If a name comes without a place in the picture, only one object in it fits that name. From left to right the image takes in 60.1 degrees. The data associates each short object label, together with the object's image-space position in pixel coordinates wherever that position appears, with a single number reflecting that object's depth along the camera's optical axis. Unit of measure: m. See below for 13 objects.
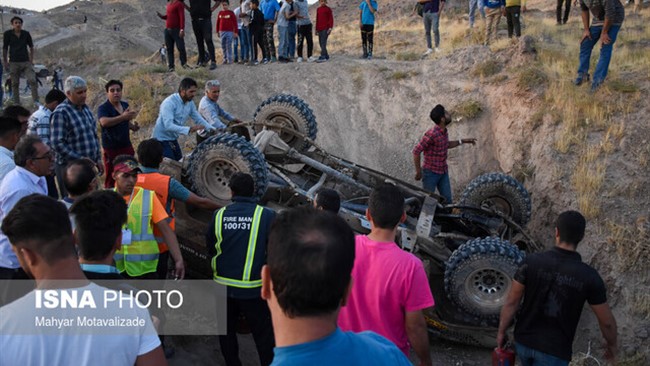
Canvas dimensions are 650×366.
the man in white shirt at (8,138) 5.01
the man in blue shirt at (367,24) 15.43
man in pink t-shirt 3.35
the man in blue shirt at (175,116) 7.32
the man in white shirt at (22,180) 4.14
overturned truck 6.28
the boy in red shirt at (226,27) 13.69
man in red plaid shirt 8.34
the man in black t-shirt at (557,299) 3.93
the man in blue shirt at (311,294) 1.80
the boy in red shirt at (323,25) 15.09
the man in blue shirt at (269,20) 14.71
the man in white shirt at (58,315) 2.40
